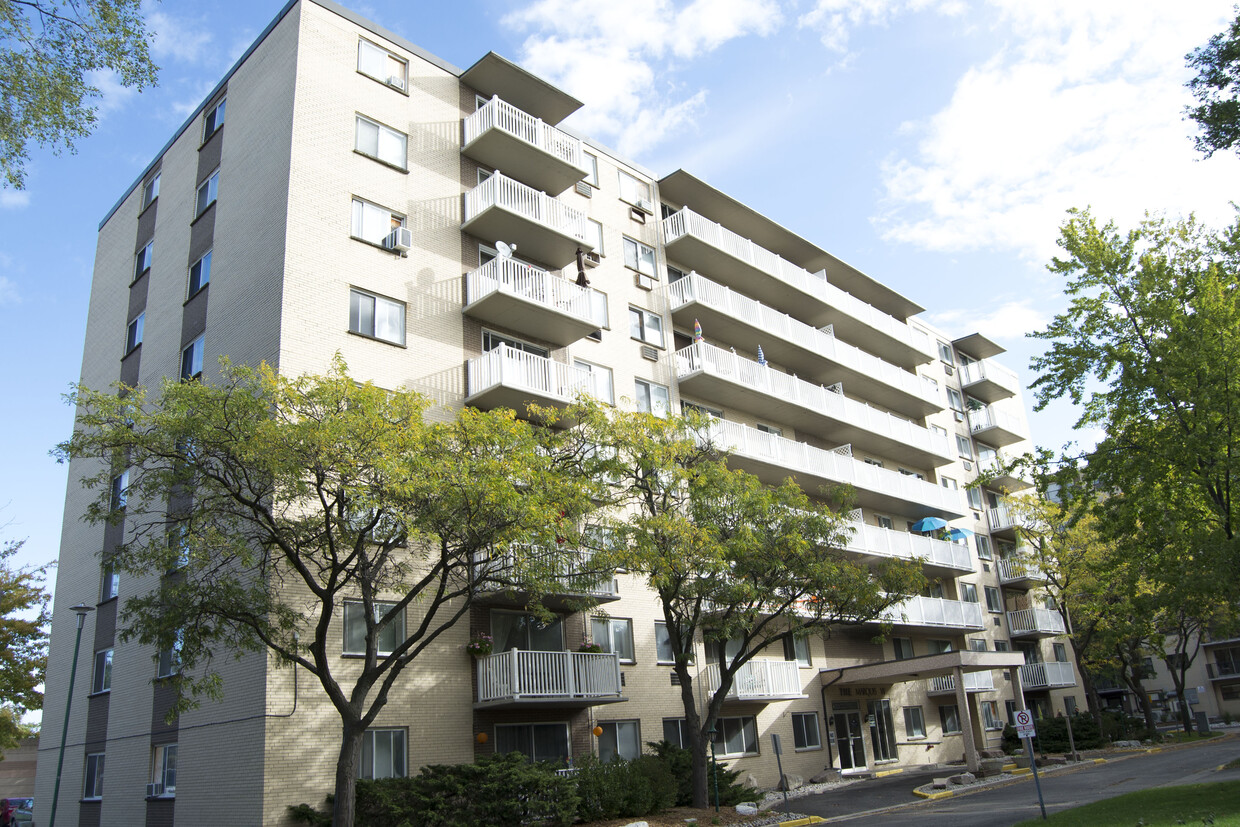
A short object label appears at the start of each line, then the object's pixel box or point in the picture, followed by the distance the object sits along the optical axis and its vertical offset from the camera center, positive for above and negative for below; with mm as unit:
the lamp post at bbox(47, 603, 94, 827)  22444 +1846
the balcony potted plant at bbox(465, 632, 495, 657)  21475 +1734
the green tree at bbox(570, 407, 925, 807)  19688 +3438
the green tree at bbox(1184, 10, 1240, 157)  16844 +10757
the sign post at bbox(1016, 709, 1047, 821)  19619 -872
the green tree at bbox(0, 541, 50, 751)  34625 +4156
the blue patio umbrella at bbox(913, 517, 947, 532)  37656 +6719
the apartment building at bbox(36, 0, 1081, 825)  21031 +10766
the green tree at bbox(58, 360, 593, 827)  14773 +3918
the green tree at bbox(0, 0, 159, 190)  10812 +8014
